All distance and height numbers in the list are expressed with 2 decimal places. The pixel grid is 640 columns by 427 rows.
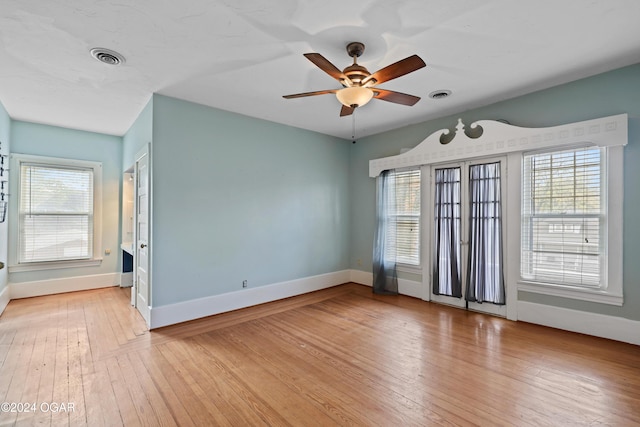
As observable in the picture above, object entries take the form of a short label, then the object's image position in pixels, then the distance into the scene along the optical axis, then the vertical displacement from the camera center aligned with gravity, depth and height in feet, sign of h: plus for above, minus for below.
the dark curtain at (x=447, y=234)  14.43 -0.97
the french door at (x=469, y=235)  13.10 -0.98
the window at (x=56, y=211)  15.62 +0.17
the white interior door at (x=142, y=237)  12.34 -1.01
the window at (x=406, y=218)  16.16 -0.19
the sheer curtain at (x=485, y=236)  13.04 -0.98
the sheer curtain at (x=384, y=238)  16.90 -1.37
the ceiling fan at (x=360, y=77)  7.66 +3.80
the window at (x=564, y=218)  10.76 -0.13
